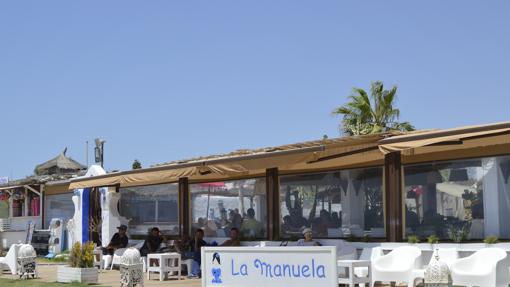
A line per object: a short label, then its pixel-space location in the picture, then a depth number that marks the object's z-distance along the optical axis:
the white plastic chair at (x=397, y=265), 11.08
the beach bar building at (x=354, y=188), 12.02
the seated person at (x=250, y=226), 16.08
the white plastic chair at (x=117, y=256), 17.95
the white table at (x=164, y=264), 14.86
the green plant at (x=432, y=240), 12.09
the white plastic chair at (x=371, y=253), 12.63
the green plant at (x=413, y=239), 12.22
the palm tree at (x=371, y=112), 31.52
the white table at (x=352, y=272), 10.95
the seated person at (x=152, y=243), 17.31
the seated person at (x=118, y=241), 18.91
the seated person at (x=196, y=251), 15.34
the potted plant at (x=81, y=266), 13.88
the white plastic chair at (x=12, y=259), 16.16
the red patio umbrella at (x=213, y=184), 17.41
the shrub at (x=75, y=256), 13.97
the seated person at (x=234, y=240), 15.54
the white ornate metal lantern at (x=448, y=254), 11.67
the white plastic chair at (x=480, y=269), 9.93
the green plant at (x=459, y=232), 12.05
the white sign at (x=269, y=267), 8.87
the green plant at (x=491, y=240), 11.41
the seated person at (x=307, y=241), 13.58
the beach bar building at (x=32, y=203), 26.39
